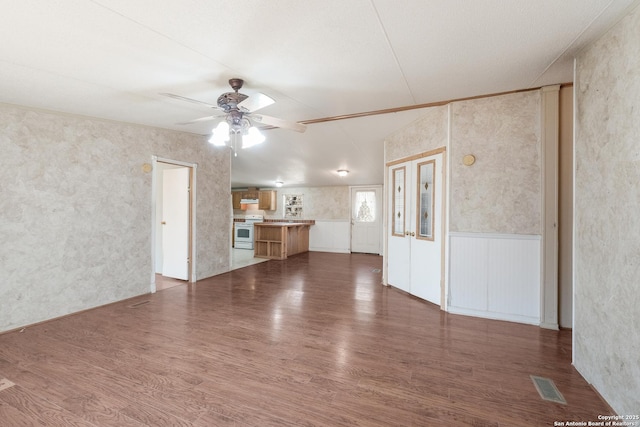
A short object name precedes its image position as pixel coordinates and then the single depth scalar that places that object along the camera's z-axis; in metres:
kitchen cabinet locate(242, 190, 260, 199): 9.57
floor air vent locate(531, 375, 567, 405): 1.82
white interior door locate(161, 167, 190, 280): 4.80
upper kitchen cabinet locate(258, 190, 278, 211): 9.38
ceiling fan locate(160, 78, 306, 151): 2.53
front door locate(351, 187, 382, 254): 8.27
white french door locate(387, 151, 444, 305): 3.61
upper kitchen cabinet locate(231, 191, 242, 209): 9.95
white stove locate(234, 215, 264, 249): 8.62
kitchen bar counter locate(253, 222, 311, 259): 7.36
